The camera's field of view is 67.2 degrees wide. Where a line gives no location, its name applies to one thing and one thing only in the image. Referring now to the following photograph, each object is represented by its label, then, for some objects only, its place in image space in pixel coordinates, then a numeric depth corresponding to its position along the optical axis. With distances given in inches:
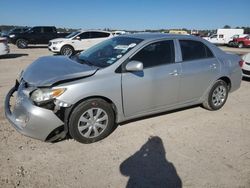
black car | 615.3
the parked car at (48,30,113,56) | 452.6
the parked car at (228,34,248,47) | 932.7
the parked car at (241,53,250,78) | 244.8
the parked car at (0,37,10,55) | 380.6
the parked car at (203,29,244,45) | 1007.7
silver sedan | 104.6
